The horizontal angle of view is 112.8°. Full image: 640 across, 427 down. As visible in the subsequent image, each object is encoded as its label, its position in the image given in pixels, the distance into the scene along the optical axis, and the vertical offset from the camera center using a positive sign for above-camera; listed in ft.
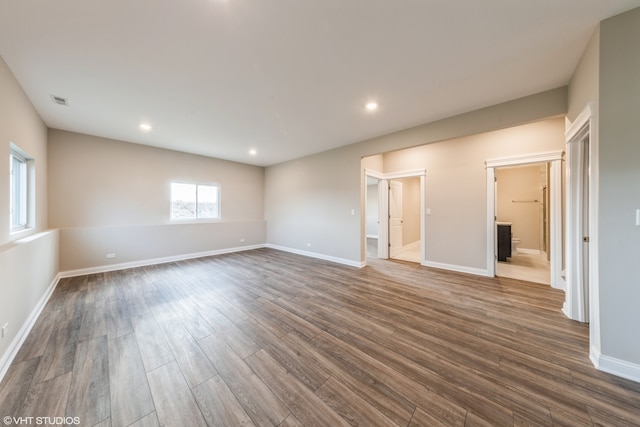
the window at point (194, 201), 17.61 +1.10
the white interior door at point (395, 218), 18.45 -0.48
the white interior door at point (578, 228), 7.61 -0.58
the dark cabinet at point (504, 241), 16.35 -2.25
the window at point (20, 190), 9.33 +1.12
